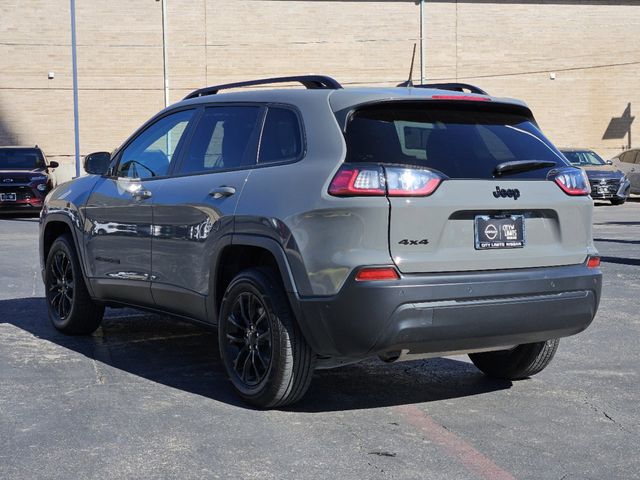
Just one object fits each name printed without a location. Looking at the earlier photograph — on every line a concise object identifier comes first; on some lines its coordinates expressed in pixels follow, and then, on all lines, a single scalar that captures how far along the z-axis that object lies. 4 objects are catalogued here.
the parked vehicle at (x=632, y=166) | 31.48
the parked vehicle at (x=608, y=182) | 29.61
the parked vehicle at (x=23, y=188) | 23.81
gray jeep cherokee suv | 5.08
